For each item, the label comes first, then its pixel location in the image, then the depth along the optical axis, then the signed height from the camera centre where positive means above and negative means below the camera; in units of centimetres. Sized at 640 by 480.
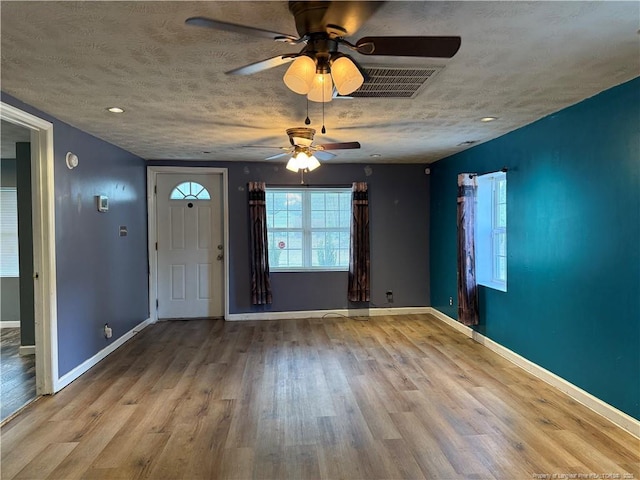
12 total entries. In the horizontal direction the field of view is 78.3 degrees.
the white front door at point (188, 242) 569 -11
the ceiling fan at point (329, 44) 149 +76
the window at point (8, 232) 546 +6
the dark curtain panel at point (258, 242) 556 -13
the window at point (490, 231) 445 -1
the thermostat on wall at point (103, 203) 402 +34
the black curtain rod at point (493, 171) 396 +63
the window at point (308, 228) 588 +7
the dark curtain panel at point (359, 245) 577 -19
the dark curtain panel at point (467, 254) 446 -27
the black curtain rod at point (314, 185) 577 +70
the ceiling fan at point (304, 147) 355 +79
